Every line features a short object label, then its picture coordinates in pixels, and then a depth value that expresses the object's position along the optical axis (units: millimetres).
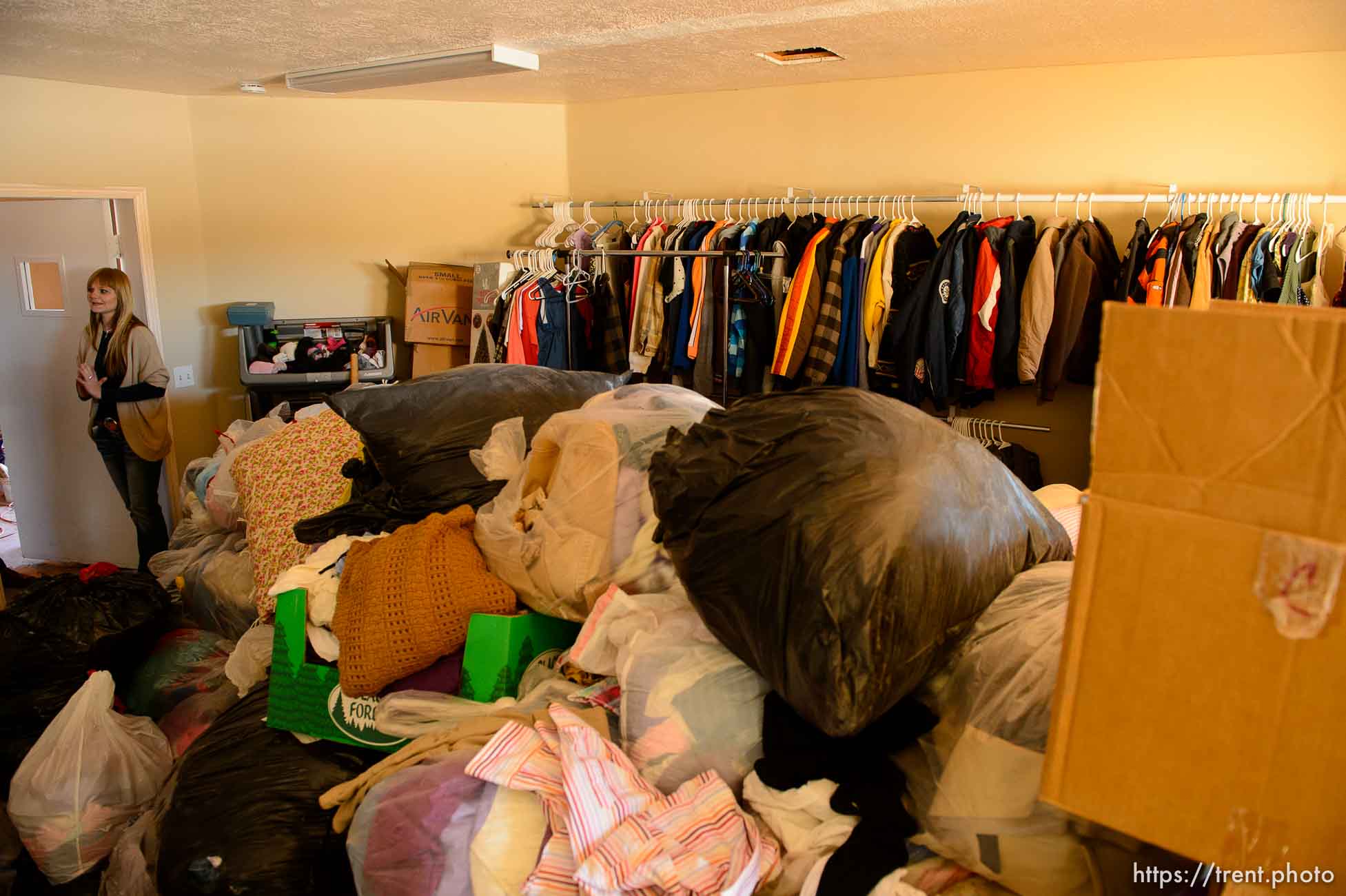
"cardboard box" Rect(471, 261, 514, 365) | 4699
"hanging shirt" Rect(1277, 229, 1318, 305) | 3090
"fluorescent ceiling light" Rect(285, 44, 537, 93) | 3604
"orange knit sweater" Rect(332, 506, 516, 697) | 1681
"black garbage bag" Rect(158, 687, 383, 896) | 1704
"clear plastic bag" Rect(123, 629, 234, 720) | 2527
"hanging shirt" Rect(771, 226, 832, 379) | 3881
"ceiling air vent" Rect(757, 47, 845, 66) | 3783
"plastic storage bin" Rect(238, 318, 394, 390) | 4660
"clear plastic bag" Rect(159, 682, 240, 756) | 2402
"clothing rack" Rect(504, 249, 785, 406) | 4074
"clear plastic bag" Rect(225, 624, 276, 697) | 2145
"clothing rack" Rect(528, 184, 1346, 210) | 3309
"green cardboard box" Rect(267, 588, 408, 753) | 1782
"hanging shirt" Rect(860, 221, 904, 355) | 3785
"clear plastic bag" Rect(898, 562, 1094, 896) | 1053
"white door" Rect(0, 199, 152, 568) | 4664
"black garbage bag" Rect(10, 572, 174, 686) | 2570
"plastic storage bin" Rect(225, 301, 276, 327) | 4656
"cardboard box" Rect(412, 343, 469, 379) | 5035
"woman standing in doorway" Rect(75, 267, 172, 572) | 4184
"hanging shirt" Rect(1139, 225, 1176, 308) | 3236
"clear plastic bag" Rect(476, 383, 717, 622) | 1666
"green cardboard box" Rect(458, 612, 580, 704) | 1673
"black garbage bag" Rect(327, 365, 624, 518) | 2176
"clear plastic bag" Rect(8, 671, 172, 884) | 2131
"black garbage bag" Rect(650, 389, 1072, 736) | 1128
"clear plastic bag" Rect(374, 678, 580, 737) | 1607
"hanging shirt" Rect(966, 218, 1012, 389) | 3537
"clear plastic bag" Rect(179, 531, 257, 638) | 2650
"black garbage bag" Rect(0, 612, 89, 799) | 2510
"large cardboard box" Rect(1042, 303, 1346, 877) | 655
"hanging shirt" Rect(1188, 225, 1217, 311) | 3146
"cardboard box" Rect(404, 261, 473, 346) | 4984
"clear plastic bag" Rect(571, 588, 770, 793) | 1322
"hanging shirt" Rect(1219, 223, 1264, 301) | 3156
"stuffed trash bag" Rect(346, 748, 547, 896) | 1282
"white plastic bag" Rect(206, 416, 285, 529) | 2854
